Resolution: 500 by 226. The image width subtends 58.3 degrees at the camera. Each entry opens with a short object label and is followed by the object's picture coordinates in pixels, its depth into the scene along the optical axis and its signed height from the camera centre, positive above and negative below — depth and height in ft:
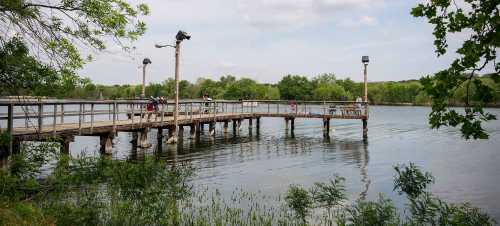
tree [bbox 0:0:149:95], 29.71 +4.67
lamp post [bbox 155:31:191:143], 85.92 +7.12
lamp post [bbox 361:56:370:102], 120.06 +11.12
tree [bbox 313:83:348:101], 518.78 +10.50
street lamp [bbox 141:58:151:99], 120.67 +8.97
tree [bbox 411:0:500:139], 17.02 +1.39
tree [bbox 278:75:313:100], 554.87 +18.09
